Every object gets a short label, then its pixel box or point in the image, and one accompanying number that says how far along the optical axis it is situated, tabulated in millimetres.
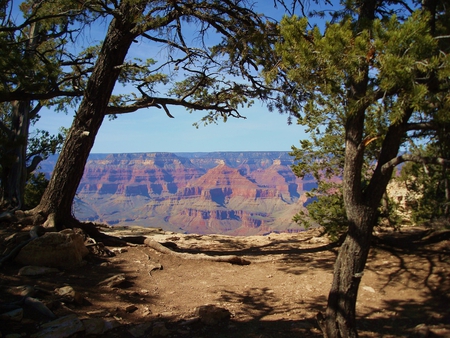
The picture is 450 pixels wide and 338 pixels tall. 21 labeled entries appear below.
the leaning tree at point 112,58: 7074
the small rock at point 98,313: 4463
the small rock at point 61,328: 3592
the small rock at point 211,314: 4583
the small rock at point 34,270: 5523
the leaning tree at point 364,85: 3275
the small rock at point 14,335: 3470
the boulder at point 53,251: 5926
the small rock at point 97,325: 3893
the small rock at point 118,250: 7363
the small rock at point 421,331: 4543
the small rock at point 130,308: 4770
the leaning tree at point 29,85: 6816
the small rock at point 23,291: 4461
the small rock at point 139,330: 4109
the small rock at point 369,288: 6266
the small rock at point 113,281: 5555
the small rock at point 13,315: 3751
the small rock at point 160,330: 4168
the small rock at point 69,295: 4630
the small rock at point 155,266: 6726
